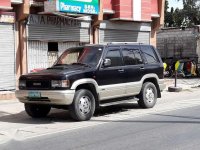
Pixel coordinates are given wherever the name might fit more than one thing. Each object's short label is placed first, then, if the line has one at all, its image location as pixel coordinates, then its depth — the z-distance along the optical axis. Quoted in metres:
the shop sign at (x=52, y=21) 17.70
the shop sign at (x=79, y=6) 17.38
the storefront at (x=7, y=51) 16.67
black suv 10.73
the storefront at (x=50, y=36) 17.77
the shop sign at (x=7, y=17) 16.53
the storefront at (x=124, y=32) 21.09
